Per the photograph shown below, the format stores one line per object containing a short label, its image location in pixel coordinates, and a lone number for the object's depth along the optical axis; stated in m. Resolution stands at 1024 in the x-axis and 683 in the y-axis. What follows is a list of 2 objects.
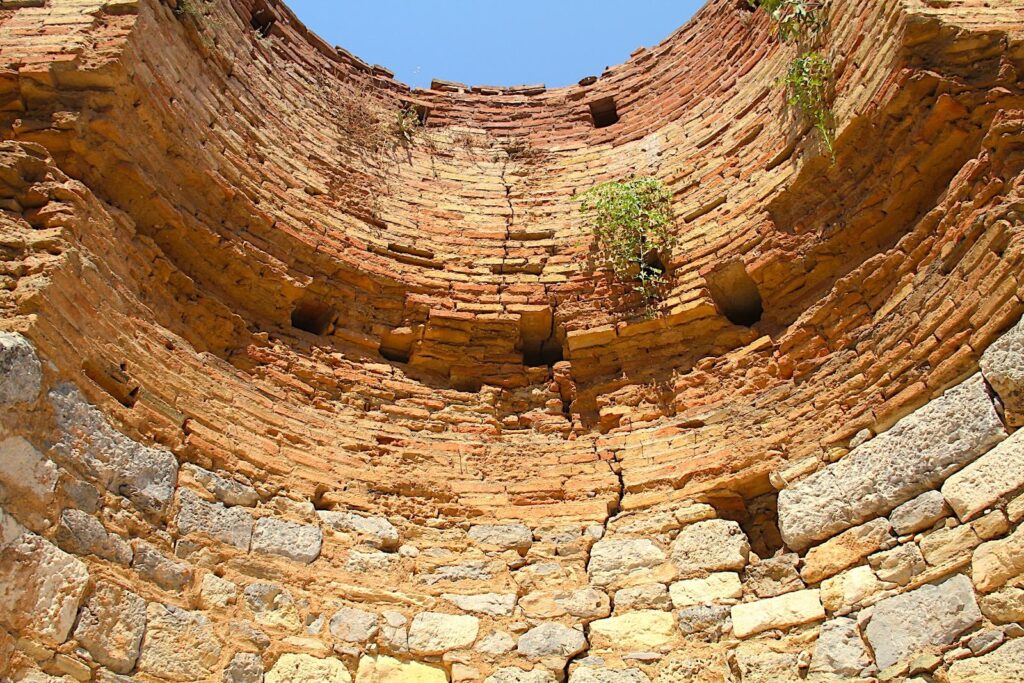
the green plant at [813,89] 6.11
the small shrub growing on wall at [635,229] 6.79
